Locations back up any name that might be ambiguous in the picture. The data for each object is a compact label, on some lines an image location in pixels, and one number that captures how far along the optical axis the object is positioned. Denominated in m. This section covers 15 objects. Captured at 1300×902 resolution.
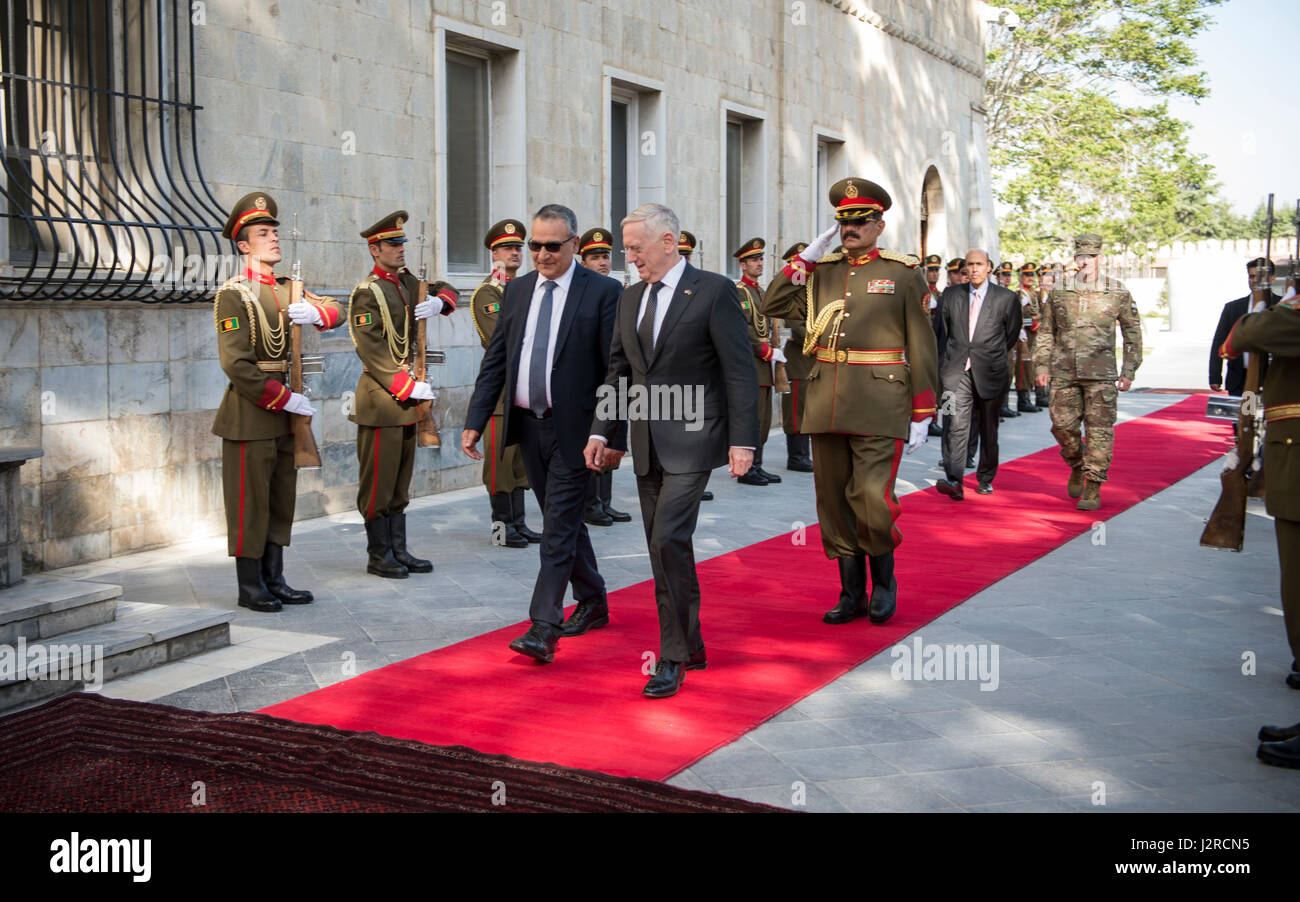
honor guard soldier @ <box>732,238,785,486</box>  11.41
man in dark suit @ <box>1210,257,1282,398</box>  11.54
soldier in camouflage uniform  9.89
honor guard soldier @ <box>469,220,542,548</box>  8.57
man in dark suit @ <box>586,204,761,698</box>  5.39
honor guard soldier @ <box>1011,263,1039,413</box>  18.12
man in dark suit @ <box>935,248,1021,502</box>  10.97
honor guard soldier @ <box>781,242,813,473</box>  11.32
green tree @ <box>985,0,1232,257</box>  35.94
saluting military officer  6.50
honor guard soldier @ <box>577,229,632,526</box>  9.50
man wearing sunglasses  5.86
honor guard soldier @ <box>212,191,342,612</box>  6.62
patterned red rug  4.09
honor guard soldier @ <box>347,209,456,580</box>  7.63
